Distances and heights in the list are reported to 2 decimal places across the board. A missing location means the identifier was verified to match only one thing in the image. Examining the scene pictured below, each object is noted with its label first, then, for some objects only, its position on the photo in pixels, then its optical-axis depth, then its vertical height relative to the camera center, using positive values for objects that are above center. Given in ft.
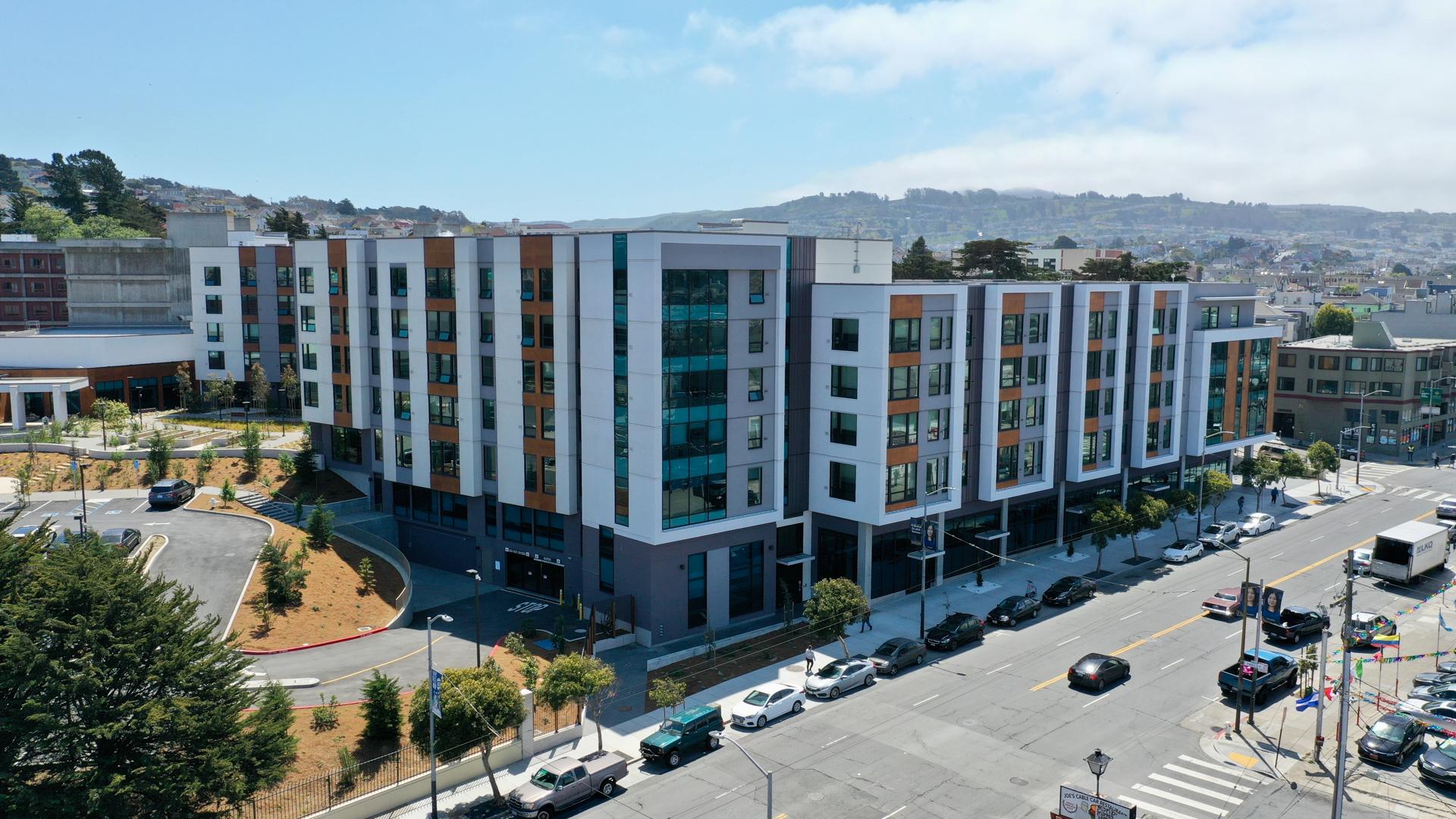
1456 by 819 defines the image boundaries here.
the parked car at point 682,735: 137.69 -62.35
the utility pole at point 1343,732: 112.98 -50.13
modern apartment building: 180.45 -25.93
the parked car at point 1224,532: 247.09 -60.60
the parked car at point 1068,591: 202.90 -62.01
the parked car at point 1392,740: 135.33 -60.97
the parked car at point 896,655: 168.86 -62.60
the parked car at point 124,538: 183.93 -48.38
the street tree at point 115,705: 99.40 -43.40
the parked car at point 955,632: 178.70 -61.96
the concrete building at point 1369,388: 374.43 -39.06
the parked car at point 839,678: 158.92 -62.59
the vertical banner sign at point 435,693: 120.98 -49.97
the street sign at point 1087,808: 113.70 -58.91
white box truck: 212.23 -56.31
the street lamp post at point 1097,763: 113.25 -53.29
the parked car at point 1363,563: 224.22 -61.68
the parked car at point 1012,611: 191.52 -62.16
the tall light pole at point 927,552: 187.93 -52.93
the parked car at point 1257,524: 259.19 -61.86
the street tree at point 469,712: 128.06 -55.09
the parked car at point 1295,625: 183.01 -61.31
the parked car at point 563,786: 123.44 -62.68
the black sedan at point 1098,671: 159.84 -61.43
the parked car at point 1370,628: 147.84 -54.52
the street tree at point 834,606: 170.91 -54.63
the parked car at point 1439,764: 129.29 -61.07
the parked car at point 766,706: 148.87 -62.92
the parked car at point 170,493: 217.97 -47.01
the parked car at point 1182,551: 235.61 -62.23
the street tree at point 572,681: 137.28 -54.43
